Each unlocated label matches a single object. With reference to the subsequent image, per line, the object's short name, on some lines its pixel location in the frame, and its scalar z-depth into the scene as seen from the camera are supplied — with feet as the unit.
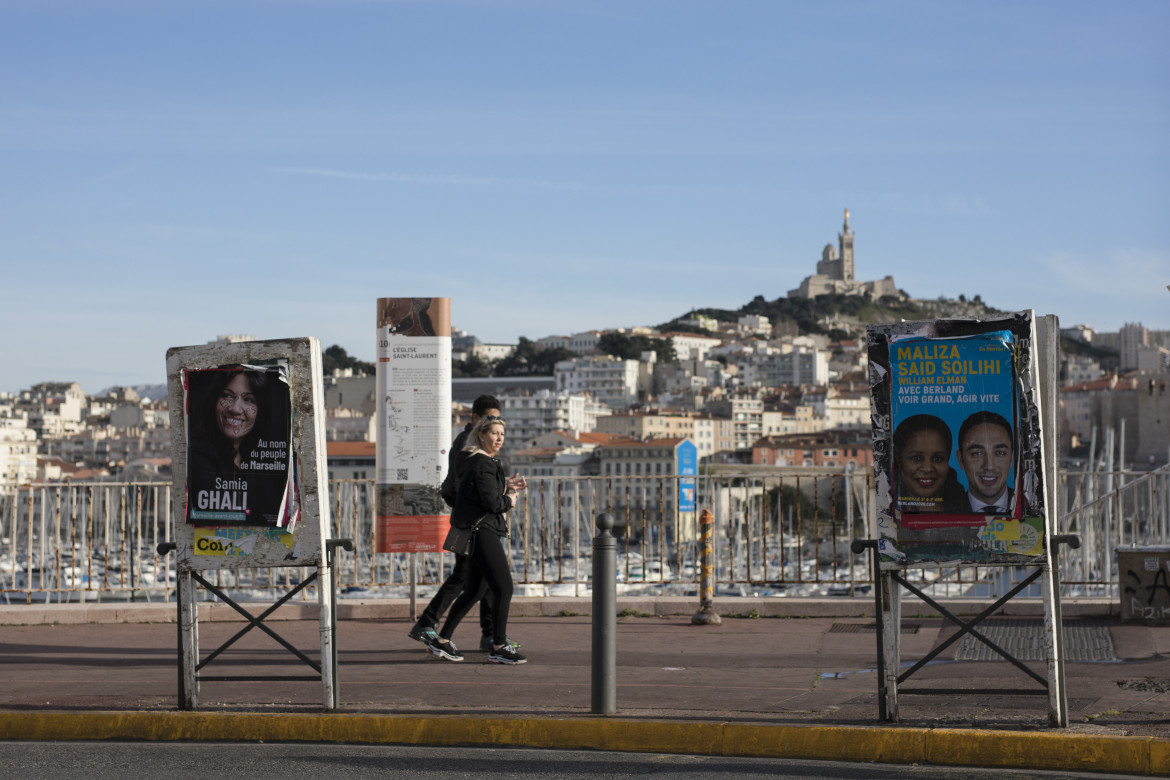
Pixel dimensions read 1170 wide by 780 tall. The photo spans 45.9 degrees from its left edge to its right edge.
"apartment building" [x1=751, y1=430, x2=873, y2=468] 403.54
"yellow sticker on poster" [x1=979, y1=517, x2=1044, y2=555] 19.54
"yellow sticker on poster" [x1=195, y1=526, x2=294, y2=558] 21.63
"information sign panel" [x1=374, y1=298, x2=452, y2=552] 33.78
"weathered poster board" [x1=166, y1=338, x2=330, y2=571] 21.38
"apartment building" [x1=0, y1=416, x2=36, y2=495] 300.20
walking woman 27.04
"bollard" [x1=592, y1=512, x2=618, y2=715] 20.67
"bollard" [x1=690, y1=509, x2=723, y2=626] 33.19
